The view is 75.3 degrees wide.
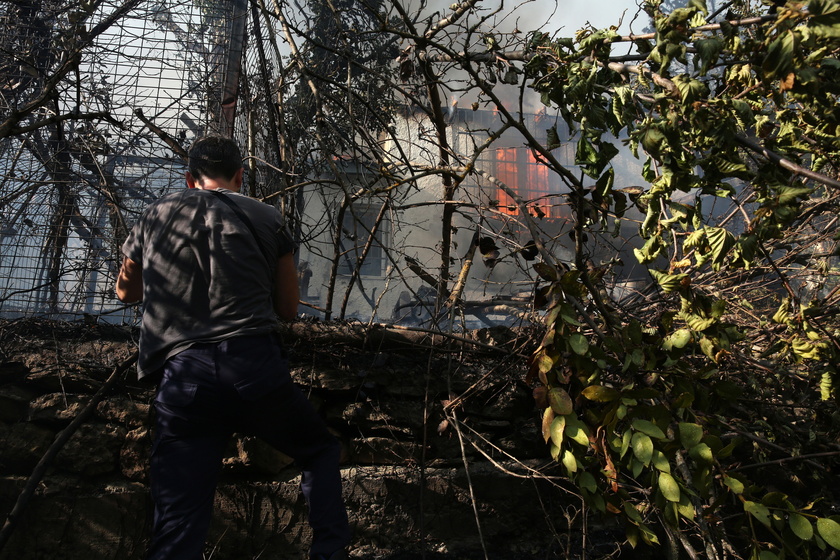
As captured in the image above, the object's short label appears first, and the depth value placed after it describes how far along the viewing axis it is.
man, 1.92
